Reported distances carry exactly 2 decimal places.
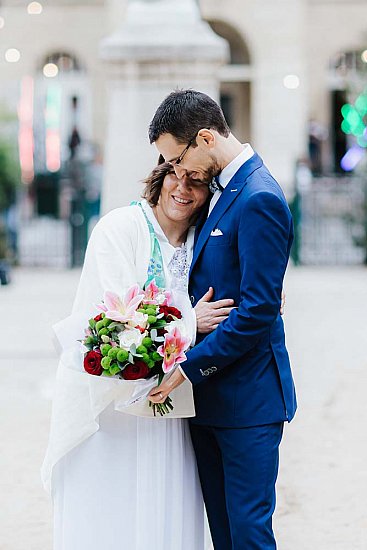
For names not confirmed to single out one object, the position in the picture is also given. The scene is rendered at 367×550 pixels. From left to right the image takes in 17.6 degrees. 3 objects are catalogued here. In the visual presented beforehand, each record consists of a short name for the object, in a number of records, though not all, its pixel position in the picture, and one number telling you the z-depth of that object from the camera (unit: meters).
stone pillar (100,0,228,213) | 8.29
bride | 3.97
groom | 3.70
